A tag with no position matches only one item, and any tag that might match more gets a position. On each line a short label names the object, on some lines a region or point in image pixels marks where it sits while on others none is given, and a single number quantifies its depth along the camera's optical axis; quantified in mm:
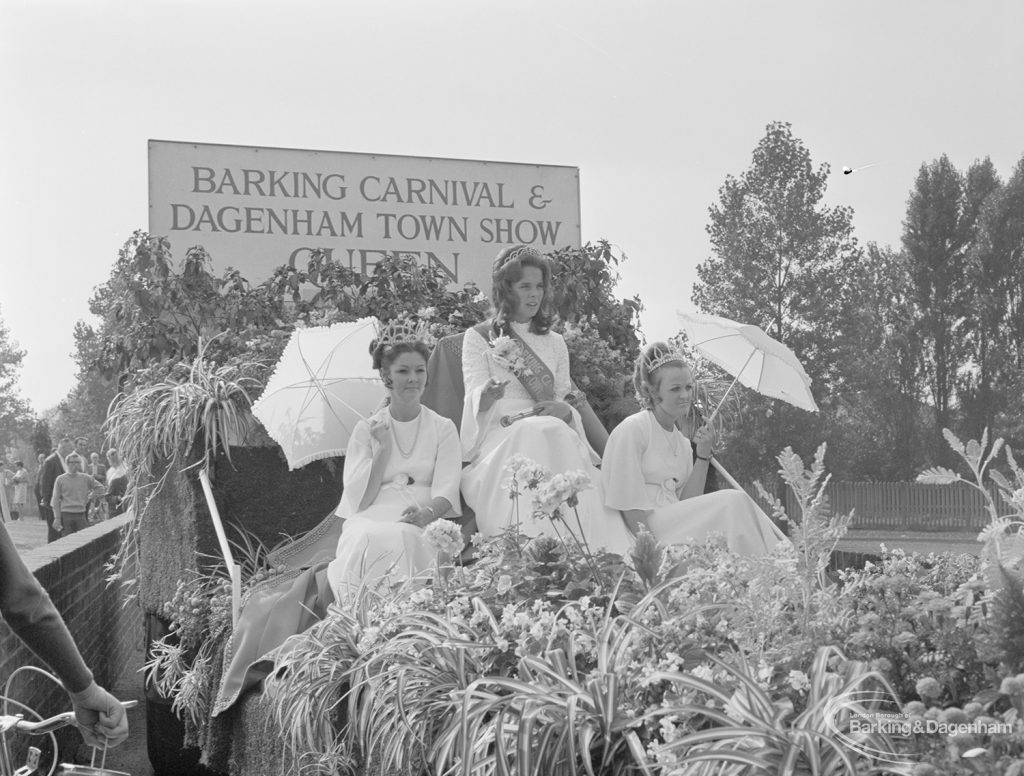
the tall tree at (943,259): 43094
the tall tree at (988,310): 42531
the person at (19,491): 32831
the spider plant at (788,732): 2318
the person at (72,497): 17281
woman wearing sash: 6242
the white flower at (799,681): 2604
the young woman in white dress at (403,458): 6156
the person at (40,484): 20250
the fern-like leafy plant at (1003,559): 2262
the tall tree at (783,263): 39031
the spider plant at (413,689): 3420
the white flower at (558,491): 4074
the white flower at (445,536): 4512
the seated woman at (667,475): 6023
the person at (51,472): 19406
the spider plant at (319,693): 4039
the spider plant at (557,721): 2822
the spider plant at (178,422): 7152
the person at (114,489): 17656
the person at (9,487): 32281
